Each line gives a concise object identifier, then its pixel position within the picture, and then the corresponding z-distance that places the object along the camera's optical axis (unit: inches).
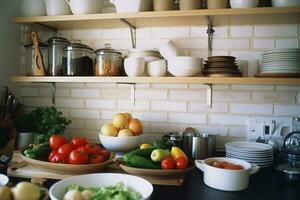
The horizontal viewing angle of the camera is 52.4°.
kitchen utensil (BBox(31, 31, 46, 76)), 62.5
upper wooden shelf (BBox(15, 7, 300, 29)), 51.1
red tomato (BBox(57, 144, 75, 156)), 48.6
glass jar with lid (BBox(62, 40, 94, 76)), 60.8
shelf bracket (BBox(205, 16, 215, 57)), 60.2
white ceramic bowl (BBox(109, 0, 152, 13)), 56.3
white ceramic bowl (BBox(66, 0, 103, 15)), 58.4
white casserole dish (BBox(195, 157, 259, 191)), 42.1
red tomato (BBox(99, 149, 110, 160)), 50.3
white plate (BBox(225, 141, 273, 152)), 52.8
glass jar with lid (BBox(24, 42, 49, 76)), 63.9
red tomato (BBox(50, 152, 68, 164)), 48.0
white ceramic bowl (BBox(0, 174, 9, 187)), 39.0
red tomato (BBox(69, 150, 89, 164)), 46.8
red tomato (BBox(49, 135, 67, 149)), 51.1
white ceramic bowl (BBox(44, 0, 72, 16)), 61.4
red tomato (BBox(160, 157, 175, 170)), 46.0
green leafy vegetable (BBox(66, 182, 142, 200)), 35.6
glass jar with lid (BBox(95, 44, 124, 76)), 59.6
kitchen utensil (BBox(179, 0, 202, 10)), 54.4
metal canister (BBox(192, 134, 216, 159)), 57.5
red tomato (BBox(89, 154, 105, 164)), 47.8
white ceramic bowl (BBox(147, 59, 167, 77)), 55.6
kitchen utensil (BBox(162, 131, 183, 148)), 57.9
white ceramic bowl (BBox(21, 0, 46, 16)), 63.7
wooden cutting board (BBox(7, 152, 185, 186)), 45.3
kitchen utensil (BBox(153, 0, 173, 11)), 55.7
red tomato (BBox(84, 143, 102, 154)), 49.1
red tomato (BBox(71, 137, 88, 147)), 50.9
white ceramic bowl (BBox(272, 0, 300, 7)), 50.4
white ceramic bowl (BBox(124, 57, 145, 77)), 55.6
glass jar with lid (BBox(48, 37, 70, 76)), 63.6
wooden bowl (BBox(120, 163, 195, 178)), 44.9
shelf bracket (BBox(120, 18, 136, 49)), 66.1
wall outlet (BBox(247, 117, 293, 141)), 60.6
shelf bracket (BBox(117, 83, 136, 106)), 67.5
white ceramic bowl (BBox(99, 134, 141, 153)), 56.6
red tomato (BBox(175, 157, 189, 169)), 46.4
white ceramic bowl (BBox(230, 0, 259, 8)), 51.9
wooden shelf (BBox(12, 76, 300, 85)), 49.5
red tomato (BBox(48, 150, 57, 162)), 49.0
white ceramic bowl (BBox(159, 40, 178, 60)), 58.5
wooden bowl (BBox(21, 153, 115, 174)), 46.0
